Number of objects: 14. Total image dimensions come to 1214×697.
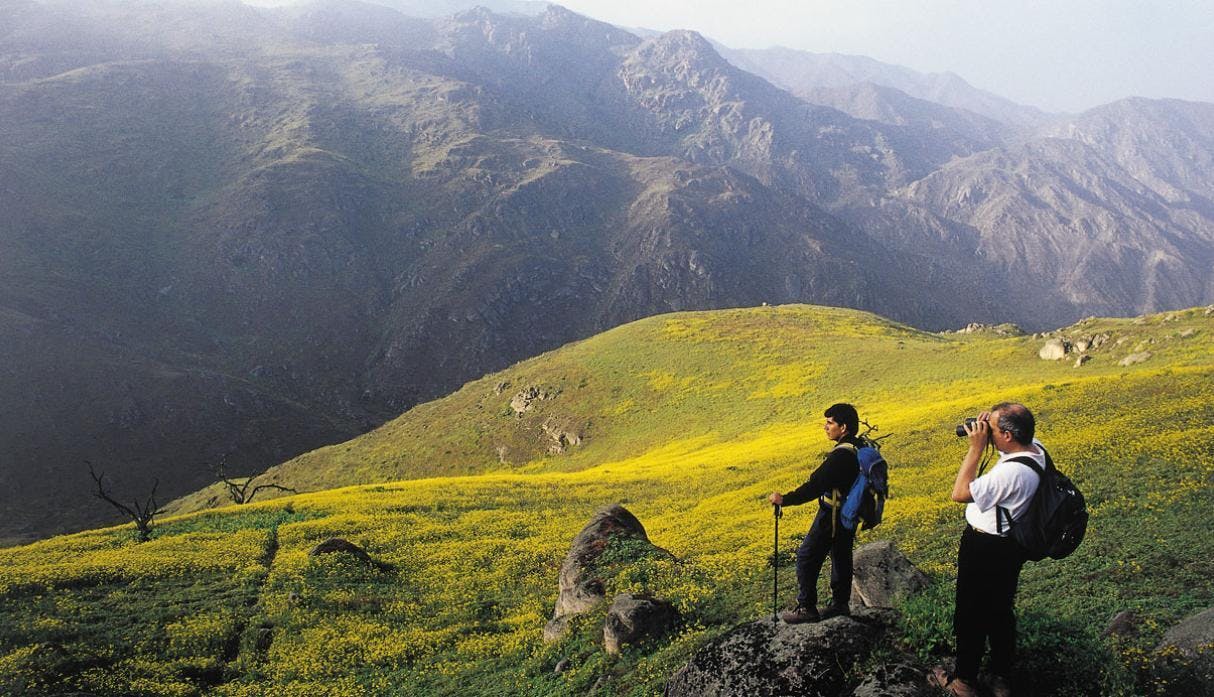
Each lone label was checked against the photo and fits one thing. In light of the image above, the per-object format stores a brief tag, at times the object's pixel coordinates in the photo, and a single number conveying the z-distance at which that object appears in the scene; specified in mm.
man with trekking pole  8320
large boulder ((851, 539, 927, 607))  10094
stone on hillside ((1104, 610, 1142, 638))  7906
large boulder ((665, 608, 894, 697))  7117
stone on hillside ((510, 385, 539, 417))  70750
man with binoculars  6215
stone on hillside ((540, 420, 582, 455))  62203
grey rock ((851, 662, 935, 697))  6586
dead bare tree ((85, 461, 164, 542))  28142
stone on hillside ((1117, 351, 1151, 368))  37531
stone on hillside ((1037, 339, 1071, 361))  44281
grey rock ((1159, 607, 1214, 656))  6517
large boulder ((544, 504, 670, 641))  15234
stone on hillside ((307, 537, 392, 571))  23842
